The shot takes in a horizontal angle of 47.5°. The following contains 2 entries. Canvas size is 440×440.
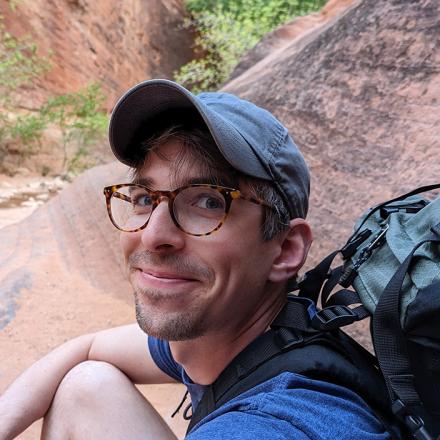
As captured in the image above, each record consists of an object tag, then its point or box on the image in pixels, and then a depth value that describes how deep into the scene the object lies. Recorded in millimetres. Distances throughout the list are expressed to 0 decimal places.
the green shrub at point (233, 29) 8672
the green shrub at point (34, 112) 9148
